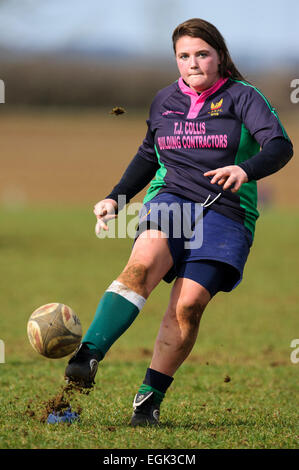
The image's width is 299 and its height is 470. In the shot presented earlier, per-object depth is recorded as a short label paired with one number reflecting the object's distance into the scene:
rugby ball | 8.74
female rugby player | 8.46
